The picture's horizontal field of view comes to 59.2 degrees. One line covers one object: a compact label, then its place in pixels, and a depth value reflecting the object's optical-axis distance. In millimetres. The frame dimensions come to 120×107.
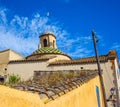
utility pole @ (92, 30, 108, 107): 7109
